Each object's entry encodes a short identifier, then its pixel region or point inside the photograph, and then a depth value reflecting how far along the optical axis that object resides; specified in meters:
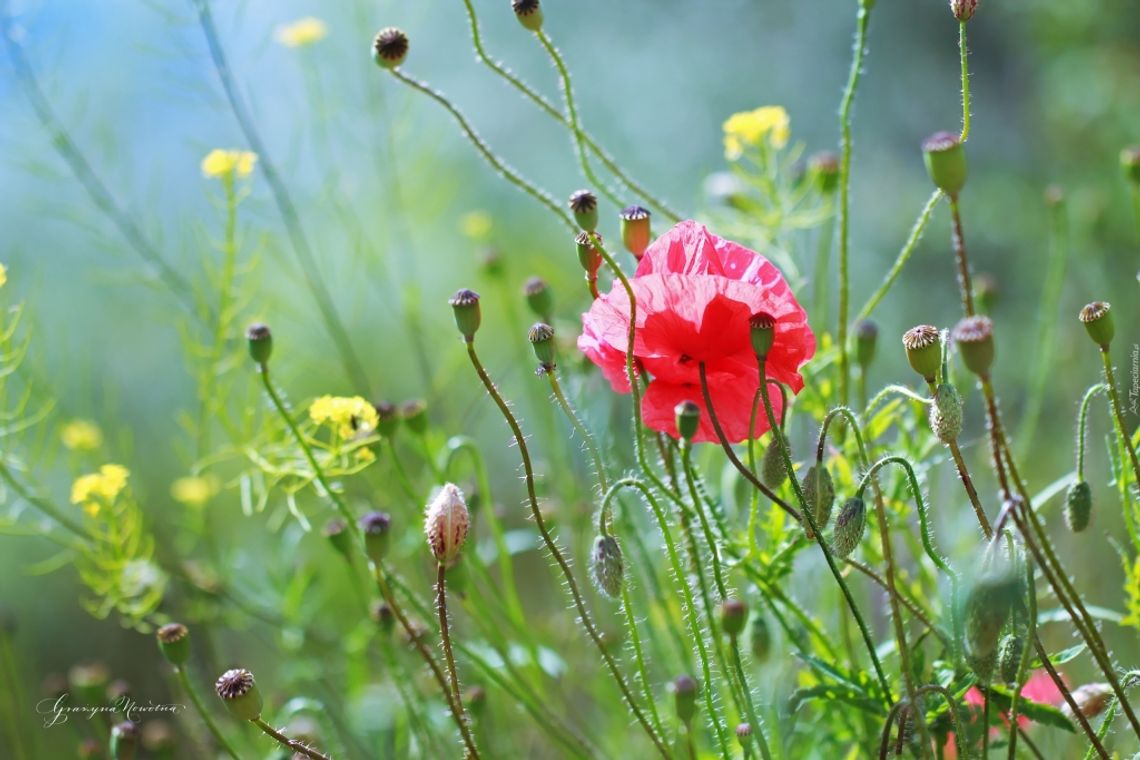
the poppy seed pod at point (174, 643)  1.15
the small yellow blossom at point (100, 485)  1.24
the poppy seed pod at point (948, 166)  1.07
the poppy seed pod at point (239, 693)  1.10
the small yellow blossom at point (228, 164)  1.27
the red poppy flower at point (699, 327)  1.11
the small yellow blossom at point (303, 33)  1.36
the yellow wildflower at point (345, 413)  1.18
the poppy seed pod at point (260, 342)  1.17
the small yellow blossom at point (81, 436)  1.35
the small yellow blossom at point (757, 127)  1.25
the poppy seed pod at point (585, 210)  1.11
